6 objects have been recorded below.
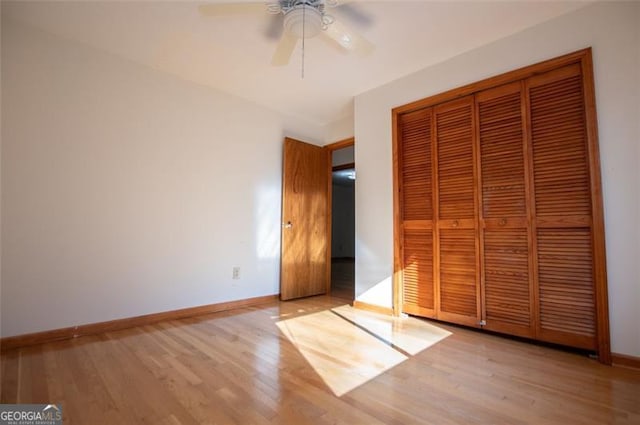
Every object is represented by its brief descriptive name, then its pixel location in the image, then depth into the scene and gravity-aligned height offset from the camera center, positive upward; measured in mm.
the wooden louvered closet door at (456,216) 2538 +111
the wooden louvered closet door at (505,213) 2260 +119
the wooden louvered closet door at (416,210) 2811 +180
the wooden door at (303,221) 3756 +102
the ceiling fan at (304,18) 1732 +1256
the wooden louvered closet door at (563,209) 2002 +132
